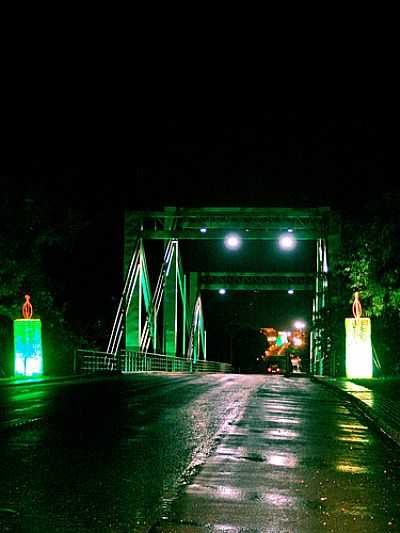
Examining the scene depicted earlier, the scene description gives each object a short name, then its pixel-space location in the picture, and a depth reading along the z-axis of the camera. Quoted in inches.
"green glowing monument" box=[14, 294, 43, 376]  1344.7
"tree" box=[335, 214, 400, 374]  927.0
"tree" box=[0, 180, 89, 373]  1392.7
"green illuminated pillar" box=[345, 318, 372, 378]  1409.9
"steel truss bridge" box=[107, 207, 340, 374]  2074.3
